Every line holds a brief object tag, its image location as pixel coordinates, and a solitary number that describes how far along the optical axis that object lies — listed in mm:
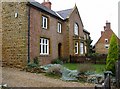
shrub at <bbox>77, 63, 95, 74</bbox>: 7759
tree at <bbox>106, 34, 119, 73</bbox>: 7573
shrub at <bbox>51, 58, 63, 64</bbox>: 11856
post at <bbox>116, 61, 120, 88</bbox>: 5983
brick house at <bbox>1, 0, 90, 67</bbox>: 9378
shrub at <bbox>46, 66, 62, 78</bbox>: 7919
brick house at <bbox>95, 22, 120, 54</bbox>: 23875
